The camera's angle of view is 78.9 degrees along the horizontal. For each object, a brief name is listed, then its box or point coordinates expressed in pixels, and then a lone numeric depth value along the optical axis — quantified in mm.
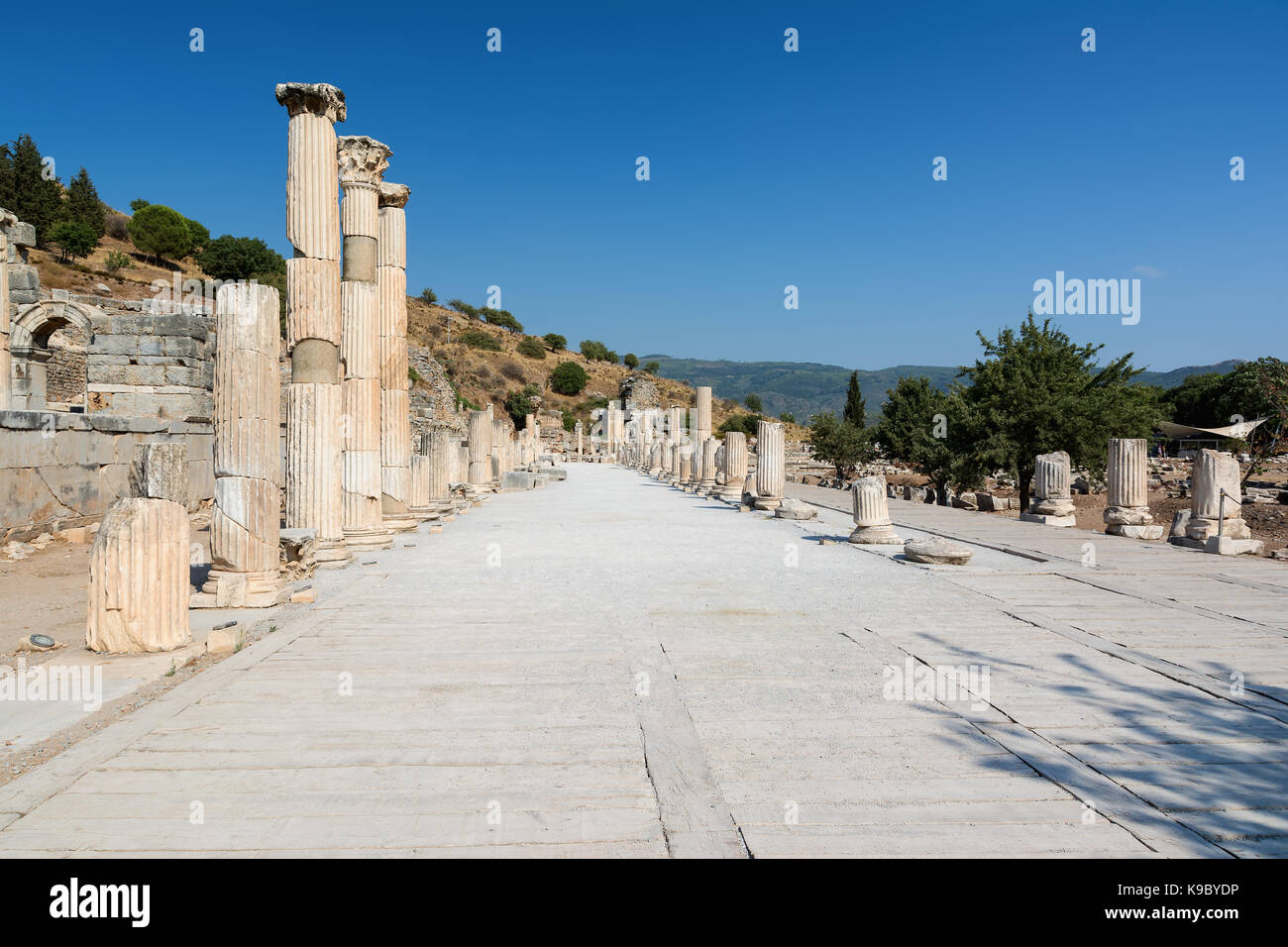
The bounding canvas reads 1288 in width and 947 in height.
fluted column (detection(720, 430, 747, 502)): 20000
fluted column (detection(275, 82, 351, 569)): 9117
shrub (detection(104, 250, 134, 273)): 46500
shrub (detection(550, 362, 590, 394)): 83875
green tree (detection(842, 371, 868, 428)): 48378
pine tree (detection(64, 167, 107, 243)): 51906
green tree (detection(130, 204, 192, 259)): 56500
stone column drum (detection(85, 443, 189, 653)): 5289
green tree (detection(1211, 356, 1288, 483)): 18828
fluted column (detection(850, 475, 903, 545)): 11484
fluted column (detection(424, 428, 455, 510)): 15438
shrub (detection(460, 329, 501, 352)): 83250
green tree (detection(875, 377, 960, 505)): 23031
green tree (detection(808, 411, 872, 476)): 36000
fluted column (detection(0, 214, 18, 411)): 13914
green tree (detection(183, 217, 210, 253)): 60594
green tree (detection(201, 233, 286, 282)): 55750
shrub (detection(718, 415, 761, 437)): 71800
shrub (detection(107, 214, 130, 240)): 59038
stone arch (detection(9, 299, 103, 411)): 18859
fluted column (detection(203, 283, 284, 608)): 6758
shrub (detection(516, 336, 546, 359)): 91875
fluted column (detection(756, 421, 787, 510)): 17000
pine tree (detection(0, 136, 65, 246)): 47844
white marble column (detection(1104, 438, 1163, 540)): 13078
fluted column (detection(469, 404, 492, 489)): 23266
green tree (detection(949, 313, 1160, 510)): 20688
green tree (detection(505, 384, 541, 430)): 69500
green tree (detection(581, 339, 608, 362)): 101812
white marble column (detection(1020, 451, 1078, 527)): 14945
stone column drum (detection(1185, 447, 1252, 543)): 11477
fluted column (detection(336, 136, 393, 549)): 10500
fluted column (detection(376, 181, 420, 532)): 12391
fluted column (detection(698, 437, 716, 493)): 24531
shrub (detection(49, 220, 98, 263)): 46688
